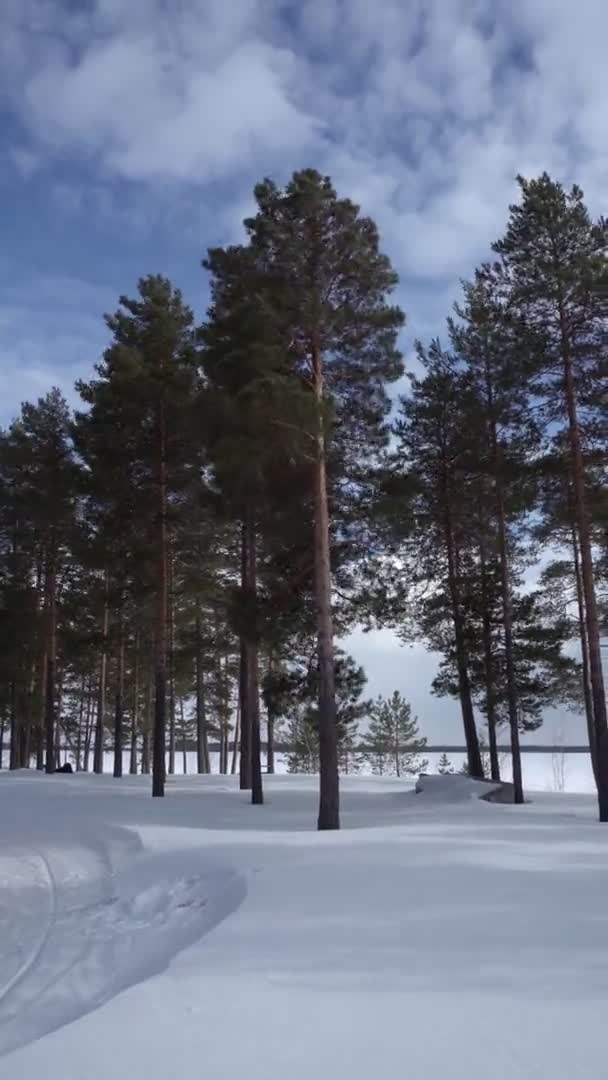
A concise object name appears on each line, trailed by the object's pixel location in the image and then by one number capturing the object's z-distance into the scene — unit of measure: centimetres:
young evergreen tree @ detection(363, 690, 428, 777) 5659
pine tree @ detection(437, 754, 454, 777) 5581
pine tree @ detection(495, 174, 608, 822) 1482
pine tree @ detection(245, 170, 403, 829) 1398
